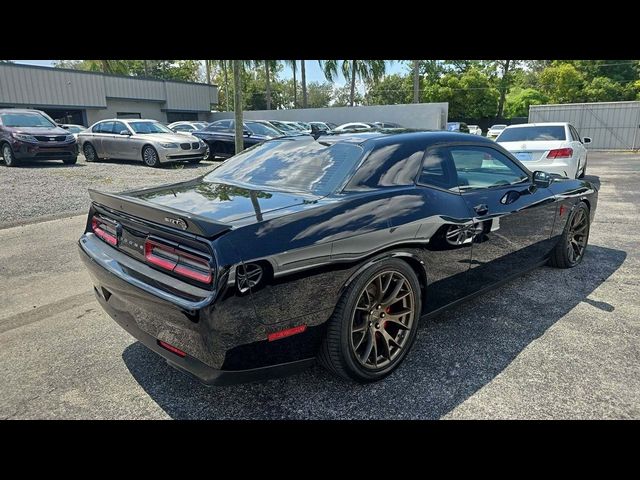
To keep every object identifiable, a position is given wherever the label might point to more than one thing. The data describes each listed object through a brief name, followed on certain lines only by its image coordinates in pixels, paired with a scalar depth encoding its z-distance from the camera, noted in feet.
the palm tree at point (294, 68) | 134.45
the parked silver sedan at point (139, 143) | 42.04
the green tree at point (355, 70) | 130.82
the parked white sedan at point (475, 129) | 109.40
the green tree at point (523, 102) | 142.92
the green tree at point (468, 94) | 136.67
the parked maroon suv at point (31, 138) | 37.58
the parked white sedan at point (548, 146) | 28.53
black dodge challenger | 6.92
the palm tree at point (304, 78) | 130.82
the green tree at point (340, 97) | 227.81
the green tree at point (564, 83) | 123.85
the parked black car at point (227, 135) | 48.83
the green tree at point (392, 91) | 174.50
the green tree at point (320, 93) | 229.86
